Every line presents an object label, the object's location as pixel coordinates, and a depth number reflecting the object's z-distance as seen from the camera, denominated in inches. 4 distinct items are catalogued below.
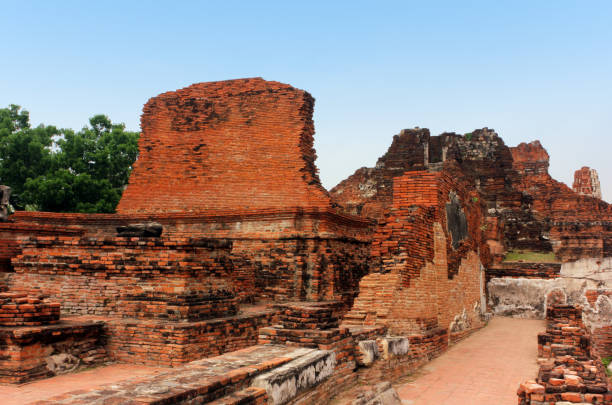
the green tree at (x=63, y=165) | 724.7
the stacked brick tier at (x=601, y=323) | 421.7
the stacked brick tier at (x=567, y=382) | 148.6
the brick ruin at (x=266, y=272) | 187.5
